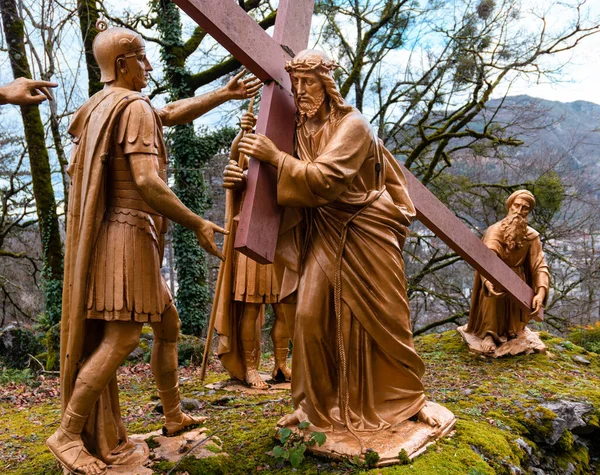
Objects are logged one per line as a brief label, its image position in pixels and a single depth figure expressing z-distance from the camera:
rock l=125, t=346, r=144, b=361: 8.62
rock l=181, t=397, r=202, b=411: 5.01
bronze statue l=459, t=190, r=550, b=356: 6.97
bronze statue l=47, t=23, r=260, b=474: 3.06
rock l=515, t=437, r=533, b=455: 4.19
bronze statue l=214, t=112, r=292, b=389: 5.74
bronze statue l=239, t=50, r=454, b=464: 3.56
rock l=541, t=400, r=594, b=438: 4.89
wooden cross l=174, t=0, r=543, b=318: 3.12
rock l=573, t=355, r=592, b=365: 7.40
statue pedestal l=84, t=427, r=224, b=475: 3.24
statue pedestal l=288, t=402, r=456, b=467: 3.35
